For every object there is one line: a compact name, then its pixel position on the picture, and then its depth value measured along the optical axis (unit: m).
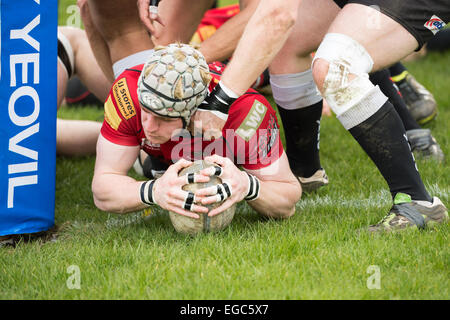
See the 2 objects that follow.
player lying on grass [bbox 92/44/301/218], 6.35
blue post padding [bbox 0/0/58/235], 6.79
